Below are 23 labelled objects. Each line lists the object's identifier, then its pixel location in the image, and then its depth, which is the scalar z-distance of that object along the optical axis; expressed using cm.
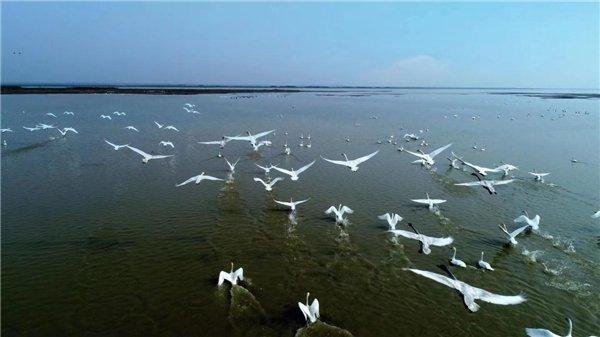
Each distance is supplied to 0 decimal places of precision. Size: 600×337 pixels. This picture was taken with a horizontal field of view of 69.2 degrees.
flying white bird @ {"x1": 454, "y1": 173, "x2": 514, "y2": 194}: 1975
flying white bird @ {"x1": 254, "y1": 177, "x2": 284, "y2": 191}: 2163
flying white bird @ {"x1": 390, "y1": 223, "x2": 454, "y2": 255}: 1432
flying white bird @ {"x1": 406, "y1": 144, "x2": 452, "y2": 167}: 2581
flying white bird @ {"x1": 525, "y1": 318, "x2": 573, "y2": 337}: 969
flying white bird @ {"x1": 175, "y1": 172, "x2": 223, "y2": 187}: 2230
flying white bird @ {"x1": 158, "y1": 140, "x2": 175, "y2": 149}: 3375
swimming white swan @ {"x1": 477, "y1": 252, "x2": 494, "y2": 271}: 1466
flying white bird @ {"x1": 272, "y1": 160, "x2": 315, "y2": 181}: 2275
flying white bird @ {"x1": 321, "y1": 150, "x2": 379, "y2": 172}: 2302
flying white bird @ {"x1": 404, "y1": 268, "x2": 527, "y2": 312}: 1082
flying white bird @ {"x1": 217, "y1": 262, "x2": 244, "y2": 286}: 1307
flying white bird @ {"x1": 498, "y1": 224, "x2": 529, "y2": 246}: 1658
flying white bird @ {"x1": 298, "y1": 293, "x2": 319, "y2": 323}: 1139
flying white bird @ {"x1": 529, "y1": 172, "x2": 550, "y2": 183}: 2542
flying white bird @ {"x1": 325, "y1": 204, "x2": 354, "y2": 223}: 1809
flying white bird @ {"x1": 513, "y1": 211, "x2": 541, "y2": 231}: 1761
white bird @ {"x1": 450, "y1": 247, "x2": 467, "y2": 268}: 1471
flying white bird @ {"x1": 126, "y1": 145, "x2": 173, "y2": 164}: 2724
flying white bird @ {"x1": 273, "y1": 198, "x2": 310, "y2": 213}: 1925
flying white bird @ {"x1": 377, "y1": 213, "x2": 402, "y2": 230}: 1706
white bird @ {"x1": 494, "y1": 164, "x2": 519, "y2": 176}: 2594
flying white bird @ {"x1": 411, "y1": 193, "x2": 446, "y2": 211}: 2012
